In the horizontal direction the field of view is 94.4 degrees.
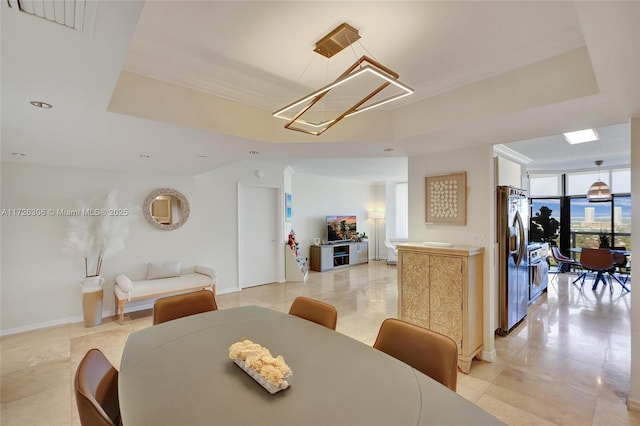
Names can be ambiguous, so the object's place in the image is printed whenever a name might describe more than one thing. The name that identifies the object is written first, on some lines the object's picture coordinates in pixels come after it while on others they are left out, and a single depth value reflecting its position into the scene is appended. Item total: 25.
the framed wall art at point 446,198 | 3.26
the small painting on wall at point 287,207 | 6.45
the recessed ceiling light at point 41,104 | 1.81
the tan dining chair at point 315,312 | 2.12
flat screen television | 8.03
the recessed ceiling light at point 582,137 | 3.80
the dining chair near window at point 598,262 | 5.49
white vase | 3.96
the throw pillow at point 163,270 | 4.67
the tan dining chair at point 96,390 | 1.14
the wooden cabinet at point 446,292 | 2.88
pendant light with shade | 5.45
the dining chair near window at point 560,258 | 6.41
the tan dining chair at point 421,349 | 1.51
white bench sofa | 4.05
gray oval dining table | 1.12
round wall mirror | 4.76
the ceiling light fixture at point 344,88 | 1.45
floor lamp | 9.23
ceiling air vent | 0.99
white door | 5.88
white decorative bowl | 1.26
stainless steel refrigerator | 3.51
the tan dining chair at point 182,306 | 2.39
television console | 7.54
